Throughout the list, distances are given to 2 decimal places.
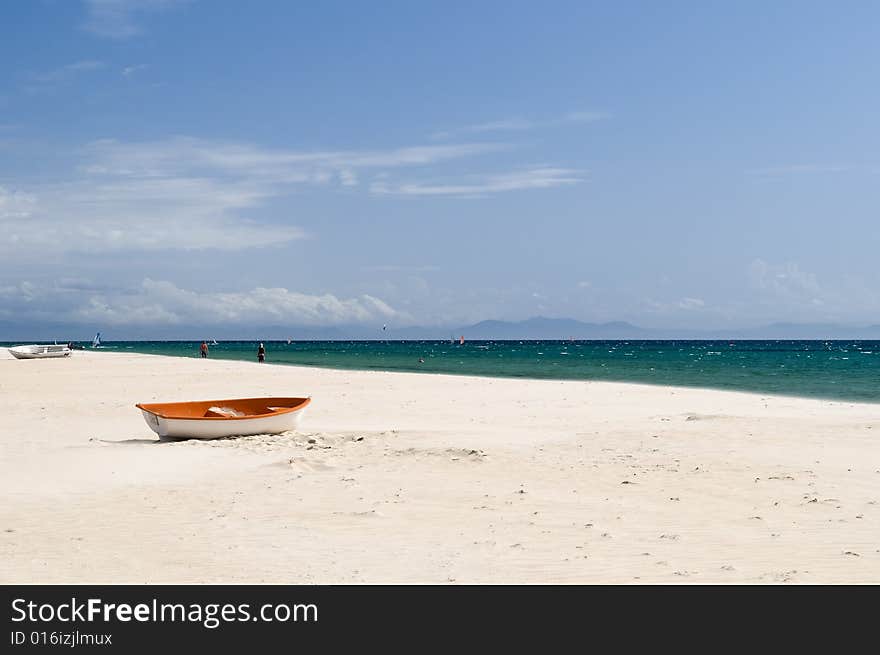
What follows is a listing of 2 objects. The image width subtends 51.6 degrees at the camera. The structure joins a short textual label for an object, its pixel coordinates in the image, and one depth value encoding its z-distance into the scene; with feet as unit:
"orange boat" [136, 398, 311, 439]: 68.80
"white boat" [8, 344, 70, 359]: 258.57
